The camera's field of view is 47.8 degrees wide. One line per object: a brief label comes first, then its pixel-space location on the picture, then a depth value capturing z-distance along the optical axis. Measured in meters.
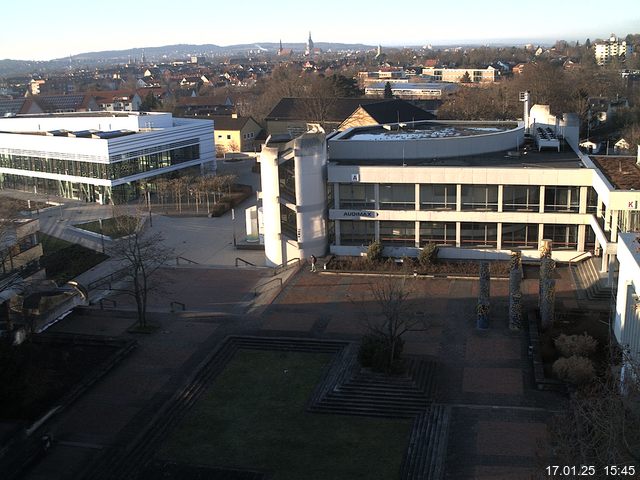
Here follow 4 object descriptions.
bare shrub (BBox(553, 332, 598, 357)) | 24.23
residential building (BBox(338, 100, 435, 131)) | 70.44
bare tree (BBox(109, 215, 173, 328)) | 29.33
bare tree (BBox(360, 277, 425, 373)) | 23.95
